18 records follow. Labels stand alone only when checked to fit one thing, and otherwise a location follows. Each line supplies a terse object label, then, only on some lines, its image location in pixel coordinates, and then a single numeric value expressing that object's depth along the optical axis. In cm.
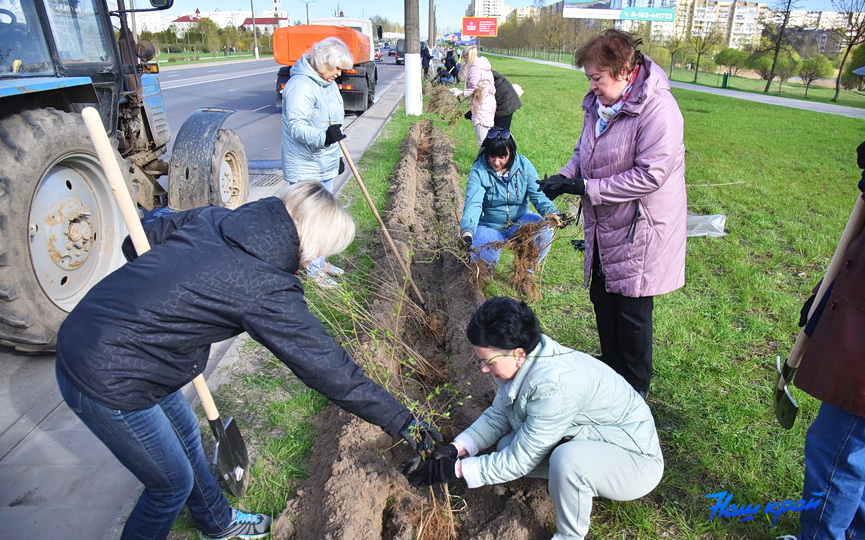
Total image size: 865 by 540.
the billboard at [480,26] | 3862
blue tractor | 319
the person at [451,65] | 1818
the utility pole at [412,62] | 1364
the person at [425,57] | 2525
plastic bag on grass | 583
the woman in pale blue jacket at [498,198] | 414
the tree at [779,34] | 2427
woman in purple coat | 244
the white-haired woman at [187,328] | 164
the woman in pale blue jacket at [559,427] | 205
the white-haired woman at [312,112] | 420
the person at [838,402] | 177
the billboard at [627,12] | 3328
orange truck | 1374
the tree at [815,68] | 2683
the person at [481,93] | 743
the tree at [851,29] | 2010
